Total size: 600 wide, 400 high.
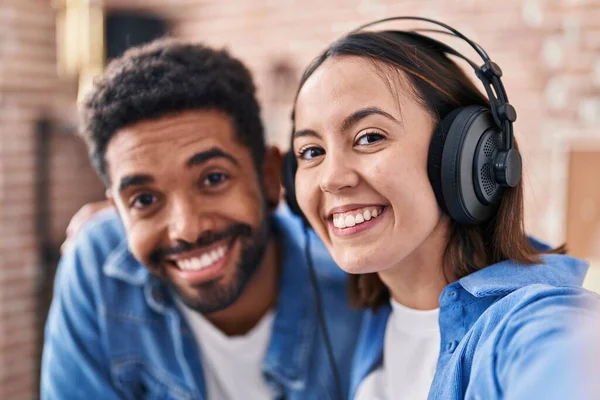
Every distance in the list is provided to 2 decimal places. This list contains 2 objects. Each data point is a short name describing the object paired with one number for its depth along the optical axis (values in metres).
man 1.22
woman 0.93
